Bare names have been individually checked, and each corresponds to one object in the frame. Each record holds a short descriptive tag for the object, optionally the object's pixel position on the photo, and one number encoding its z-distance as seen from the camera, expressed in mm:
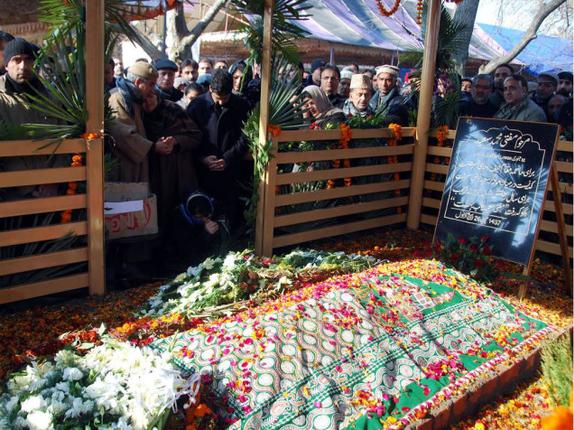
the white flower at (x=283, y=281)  4043
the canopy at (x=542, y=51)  19734
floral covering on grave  2756
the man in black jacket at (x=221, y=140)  5293
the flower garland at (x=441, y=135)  6430
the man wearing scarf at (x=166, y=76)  5684
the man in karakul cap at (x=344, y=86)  8049
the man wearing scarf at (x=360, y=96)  6125
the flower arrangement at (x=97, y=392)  2357
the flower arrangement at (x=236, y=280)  3859
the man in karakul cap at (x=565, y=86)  8992
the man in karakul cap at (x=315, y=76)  8469
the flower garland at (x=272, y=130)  4977
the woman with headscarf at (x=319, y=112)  5773
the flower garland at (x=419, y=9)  6093
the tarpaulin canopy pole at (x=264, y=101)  4785
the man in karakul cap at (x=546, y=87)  8273
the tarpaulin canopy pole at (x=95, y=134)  3875
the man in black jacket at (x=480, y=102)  7227
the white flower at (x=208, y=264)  4316
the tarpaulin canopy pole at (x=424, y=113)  6234
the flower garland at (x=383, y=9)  5923
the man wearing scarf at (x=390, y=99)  6539
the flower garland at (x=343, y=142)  5695
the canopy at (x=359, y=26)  15688
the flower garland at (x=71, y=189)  4000
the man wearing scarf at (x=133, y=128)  4516
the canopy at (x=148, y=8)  4227
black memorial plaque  4879
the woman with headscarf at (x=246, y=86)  6054
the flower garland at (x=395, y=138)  6273
